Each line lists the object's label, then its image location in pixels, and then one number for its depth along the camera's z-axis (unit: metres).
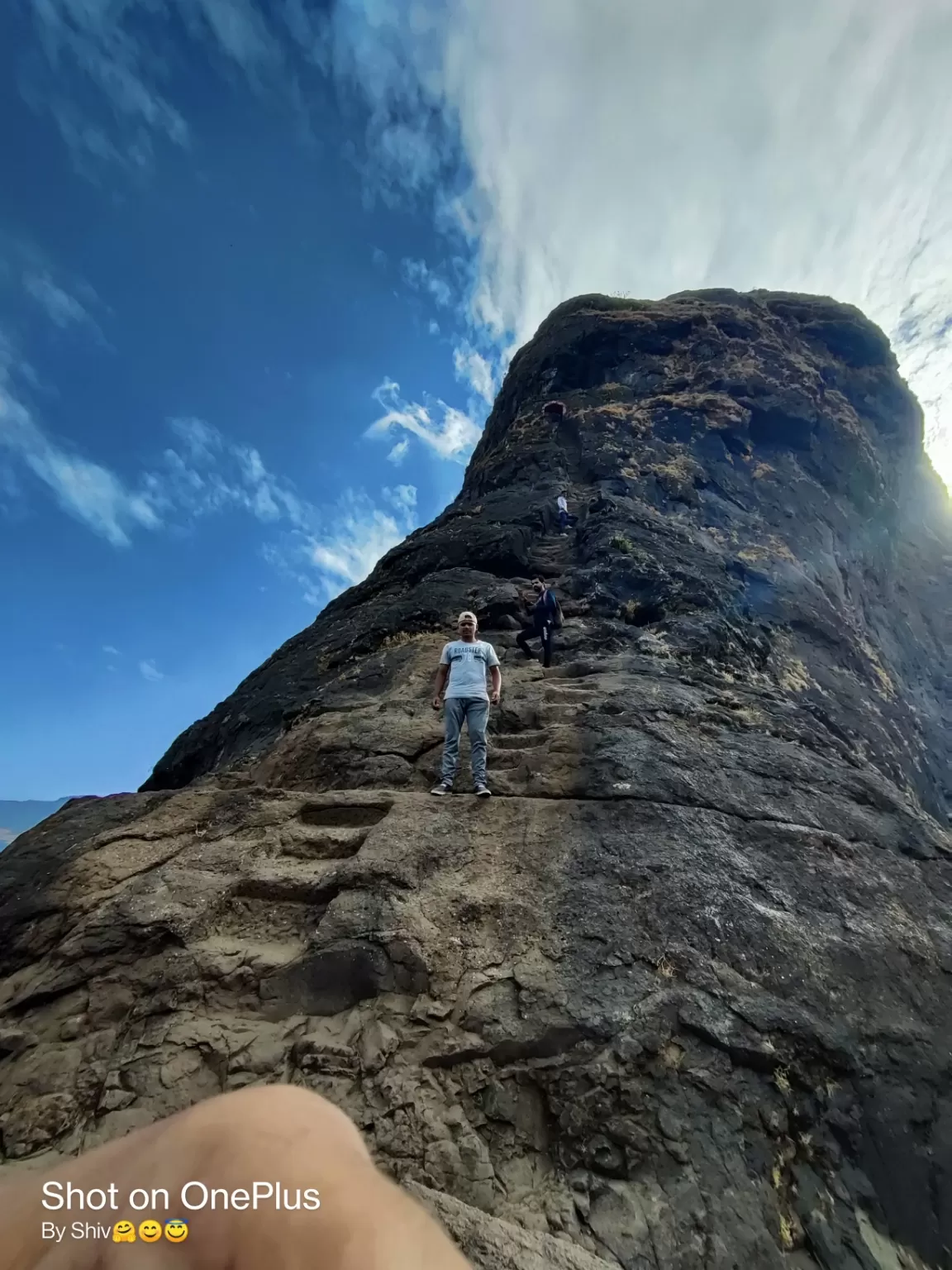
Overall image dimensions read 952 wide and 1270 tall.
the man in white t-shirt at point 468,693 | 6.66
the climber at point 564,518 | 14.88
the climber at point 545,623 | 10.05
